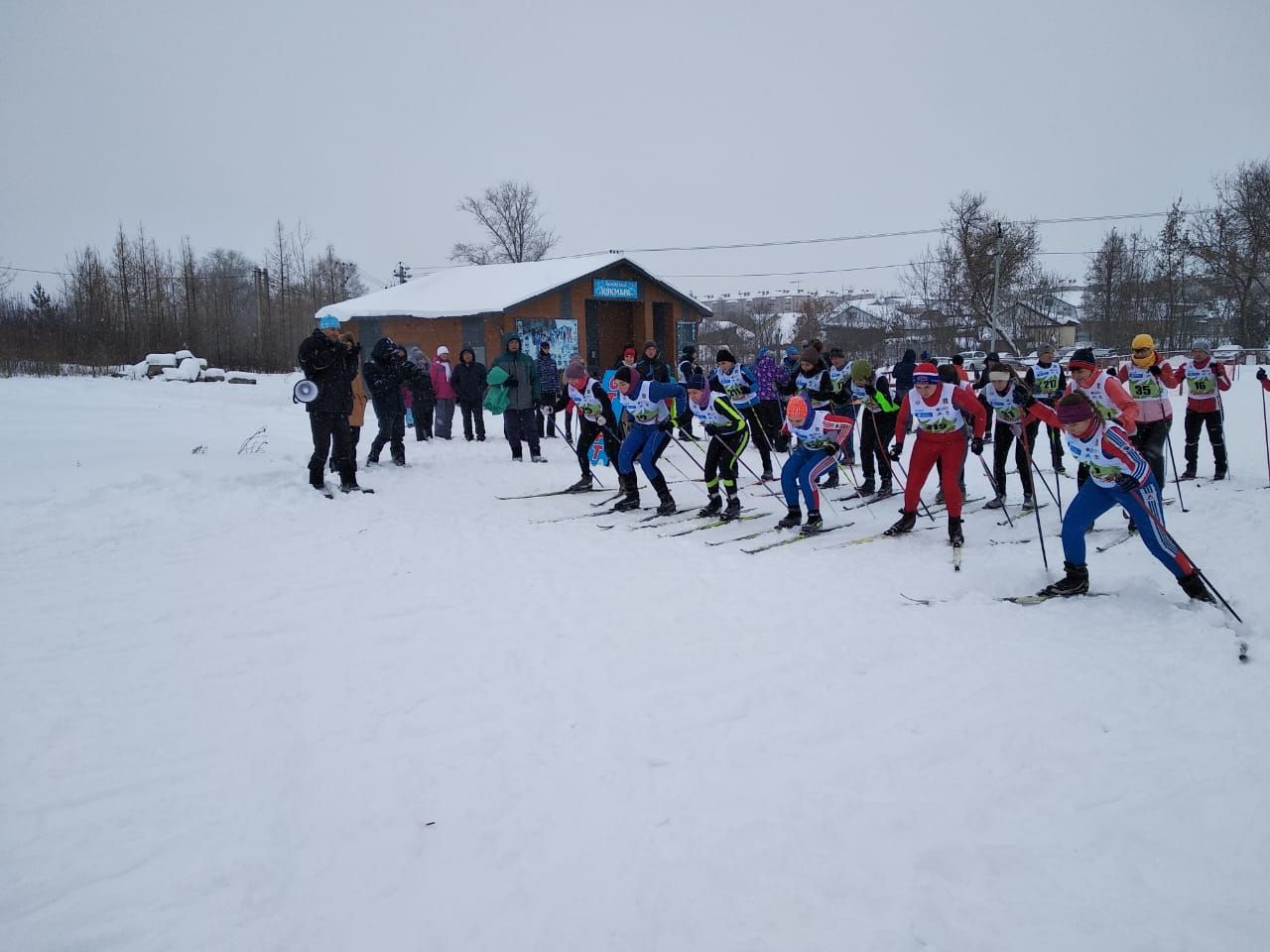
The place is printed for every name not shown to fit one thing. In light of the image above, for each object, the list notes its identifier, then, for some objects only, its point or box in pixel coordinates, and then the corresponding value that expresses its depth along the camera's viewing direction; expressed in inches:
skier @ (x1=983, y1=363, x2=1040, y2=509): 304.2
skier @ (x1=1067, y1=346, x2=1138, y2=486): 209.2
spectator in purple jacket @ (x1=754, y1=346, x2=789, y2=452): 471.2
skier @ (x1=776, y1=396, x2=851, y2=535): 294.4
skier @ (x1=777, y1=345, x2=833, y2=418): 325.7
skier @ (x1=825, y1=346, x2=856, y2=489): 340.5
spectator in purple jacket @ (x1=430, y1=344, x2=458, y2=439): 536.7
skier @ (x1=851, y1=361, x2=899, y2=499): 358.0
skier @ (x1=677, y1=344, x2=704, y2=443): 374.3
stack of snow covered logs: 973.8
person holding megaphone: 338.3
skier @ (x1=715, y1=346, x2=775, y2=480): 369.7
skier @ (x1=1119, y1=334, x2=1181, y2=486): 290.4
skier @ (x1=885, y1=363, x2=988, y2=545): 263.9
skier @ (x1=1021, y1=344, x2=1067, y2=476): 353.1
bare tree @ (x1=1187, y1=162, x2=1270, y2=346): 1187.3
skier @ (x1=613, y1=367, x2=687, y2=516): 338.3
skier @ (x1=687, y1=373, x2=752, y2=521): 325.1
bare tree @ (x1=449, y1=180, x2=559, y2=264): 1932.8
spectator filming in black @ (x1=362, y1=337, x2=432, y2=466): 407.8
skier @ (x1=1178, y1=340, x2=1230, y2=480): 330.6
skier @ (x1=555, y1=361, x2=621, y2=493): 370.0
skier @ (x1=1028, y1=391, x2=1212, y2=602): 190.7
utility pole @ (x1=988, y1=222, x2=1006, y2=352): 1227.9
